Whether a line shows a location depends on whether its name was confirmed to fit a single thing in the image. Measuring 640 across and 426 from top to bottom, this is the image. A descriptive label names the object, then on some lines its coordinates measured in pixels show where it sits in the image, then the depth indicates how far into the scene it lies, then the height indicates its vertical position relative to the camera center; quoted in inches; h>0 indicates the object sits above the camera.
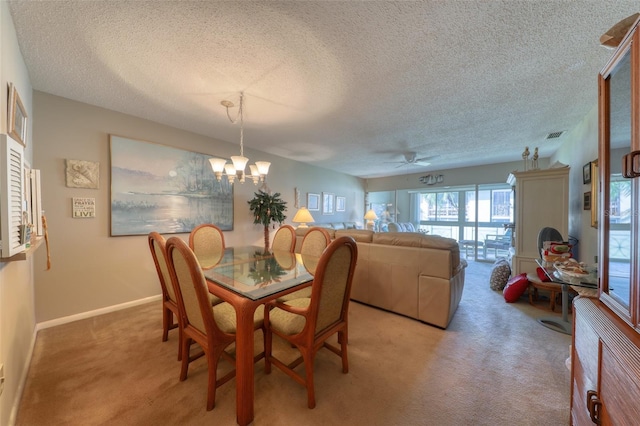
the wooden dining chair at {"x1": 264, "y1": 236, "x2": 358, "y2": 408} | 51.2 -28.1
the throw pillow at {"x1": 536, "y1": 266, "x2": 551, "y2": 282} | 109.7 -33.6
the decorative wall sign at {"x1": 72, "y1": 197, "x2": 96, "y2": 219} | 94.7 +1.5
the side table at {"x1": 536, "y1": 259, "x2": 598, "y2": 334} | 82.4 -47.1
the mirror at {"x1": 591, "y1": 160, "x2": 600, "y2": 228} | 92.9 +7.6
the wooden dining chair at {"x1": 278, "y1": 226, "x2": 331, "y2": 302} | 99.3 -14.3
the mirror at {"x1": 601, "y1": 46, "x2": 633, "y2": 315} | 30.2 +2.5
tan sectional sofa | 89.7 -28.7
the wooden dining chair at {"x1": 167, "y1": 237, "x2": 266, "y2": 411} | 48.2 -27.2
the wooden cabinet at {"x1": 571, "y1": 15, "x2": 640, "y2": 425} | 25.6 -9.2
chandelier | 85.9 +18.1
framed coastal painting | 105.1 +11.8
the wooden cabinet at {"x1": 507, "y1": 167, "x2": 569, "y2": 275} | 118.8 +1.0
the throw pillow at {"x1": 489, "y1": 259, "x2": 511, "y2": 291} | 135.5 -41.4
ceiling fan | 170.1 +42.8
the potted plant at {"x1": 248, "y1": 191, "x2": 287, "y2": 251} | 151.4 +1.5
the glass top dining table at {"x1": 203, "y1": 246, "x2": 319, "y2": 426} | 48.7 -20.4
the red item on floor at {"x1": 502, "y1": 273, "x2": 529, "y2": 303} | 116.3 -42.3
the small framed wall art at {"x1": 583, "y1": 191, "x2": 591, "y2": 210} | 102.7 +5.0
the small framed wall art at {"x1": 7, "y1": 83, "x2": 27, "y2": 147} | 52.4 +24.9
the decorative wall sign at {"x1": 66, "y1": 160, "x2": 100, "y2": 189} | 93.1 +16.5
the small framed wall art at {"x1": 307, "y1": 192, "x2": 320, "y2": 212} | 213.8 +9.2
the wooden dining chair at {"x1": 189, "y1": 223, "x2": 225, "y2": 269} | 101.9 -15.1
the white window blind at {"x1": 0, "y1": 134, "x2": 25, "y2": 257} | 38.0 +2.7
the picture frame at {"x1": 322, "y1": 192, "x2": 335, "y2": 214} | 231.1 +9.3
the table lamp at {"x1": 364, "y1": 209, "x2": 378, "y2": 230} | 234.8 -5.5
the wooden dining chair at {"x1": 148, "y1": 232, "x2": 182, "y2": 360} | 60.2 -22.9
